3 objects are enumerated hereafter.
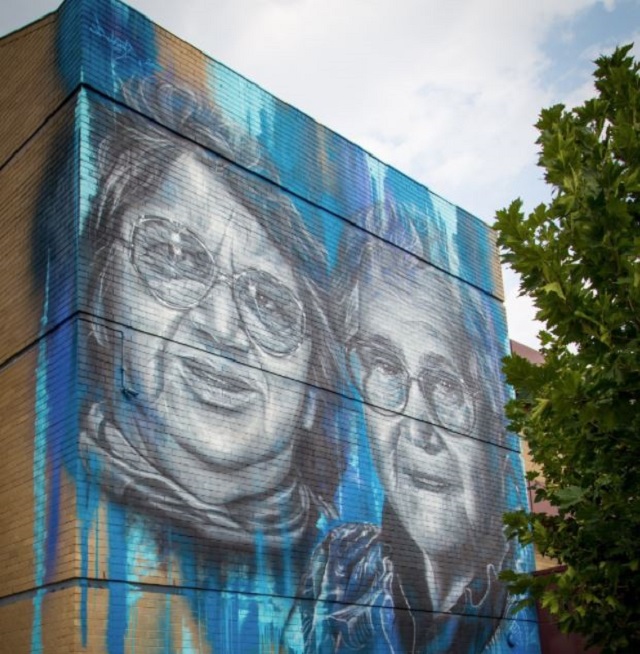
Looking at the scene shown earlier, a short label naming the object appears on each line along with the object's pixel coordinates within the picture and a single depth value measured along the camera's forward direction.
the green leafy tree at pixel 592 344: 6.75
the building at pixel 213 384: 10.73
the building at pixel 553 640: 15.70
